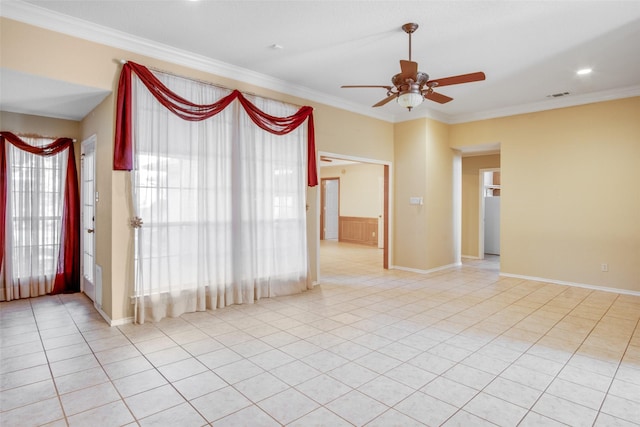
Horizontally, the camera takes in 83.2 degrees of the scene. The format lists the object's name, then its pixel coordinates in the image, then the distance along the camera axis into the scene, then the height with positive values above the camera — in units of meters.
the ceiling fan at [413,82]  3.37 +1.23
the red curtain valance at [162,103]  3.74 +1.21
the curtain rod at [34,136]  4.80 +1.04
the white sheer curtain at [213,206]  3.92 +0.06
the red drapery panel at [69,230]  5.10 -0.26
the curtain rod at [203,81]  3.96 +1.57
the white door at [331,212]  12.48 -0.06
